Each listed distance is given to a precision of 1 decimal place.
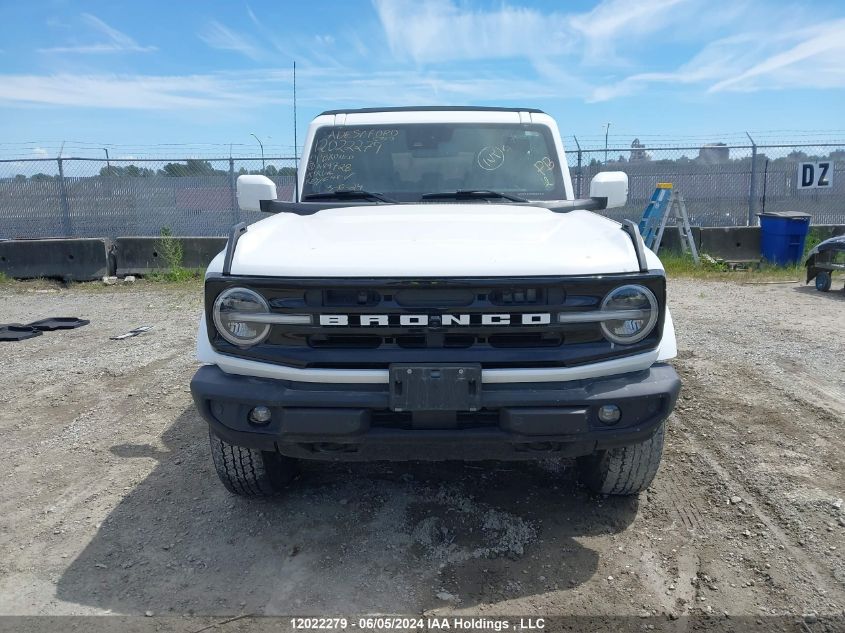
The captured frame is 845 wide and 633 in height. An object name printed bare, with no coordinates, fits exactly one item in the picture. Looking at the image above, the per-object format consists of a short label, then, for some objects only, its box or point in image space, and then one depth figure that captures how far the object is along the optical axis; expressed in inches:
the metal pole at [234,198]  511.0
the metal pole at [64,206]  489.4
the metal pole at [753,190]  493.4
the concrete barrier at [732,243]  458.3
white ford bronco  103.6
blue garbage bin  427.8
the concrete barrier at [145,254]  439.5
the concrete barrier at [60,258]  428.5
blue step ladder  437.7
